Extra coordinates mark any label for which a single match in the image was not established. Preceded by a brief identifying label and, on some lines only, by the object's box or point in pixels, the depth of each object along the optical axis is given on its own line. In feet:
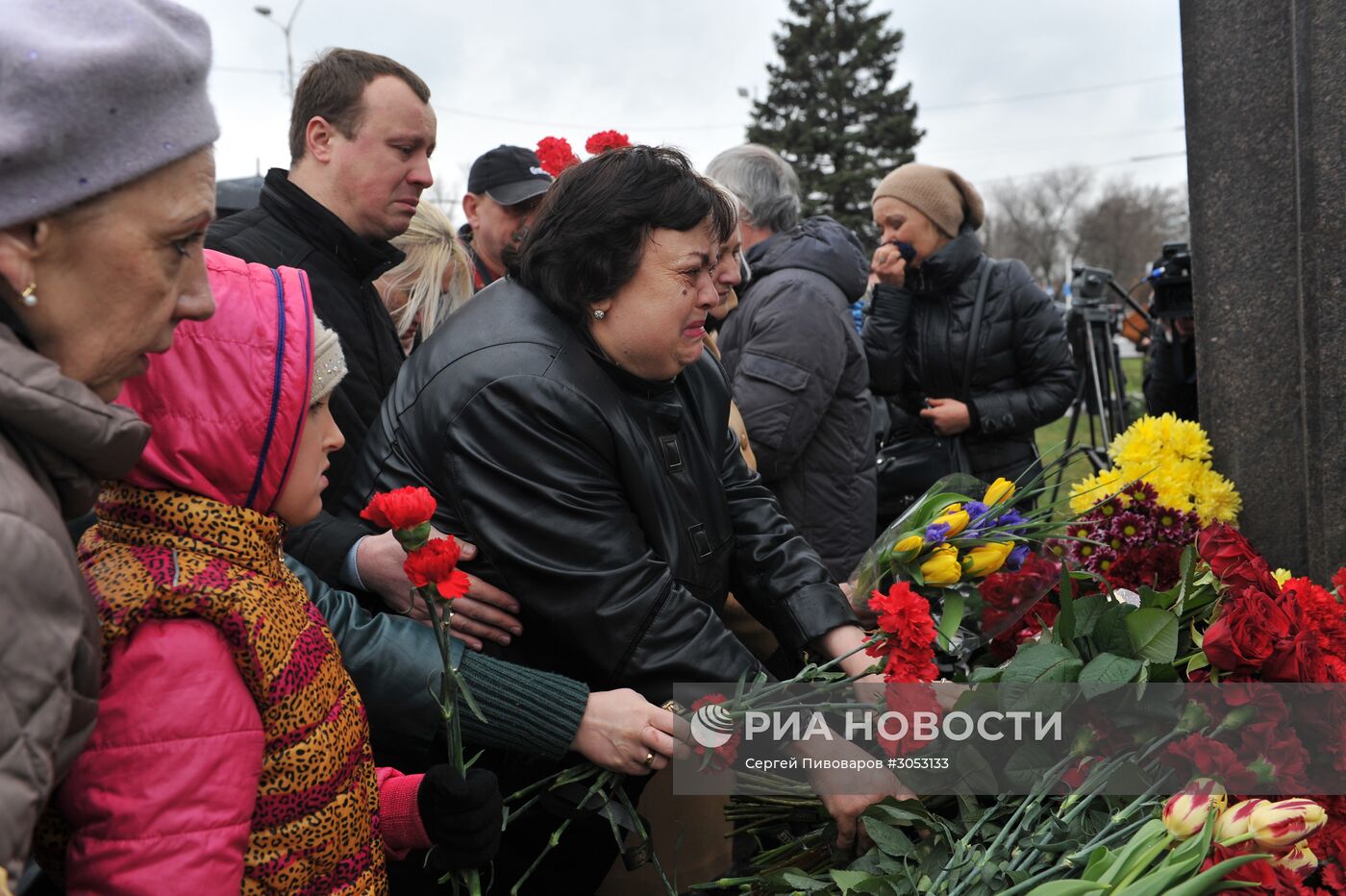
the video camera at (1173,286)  15.97
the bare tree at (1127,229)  170.19
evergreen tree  108.06
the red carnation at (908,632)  5.20
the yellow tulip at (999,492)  6.58
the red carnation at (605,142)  8.00
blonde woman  11.84
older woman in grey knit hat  2.84
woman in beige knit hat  12.75
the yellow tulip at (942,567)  5.95
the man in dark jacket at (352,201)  8.34
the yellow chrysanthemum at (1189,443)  9.22
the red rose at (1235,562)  5.56
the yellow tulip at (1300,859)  4.64
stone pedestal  8.22
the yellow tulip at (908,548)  6.08
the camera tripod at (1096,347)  24.67
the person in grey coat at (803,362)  11.39
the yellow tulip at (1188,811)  4.53
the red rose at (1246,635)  5.12
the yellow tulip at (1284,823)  4.43
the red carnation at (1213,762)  4.88
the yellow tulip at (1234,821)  4.53
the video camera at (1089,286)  26.21
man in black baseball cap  12.55
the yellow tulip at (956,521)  6.16
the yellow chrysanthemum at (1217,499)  8.95
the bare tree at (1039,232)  188.34
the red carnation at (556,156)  8.37
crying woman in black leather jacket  5.75
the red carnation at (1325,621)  5.20
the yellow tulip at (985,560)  6.07
